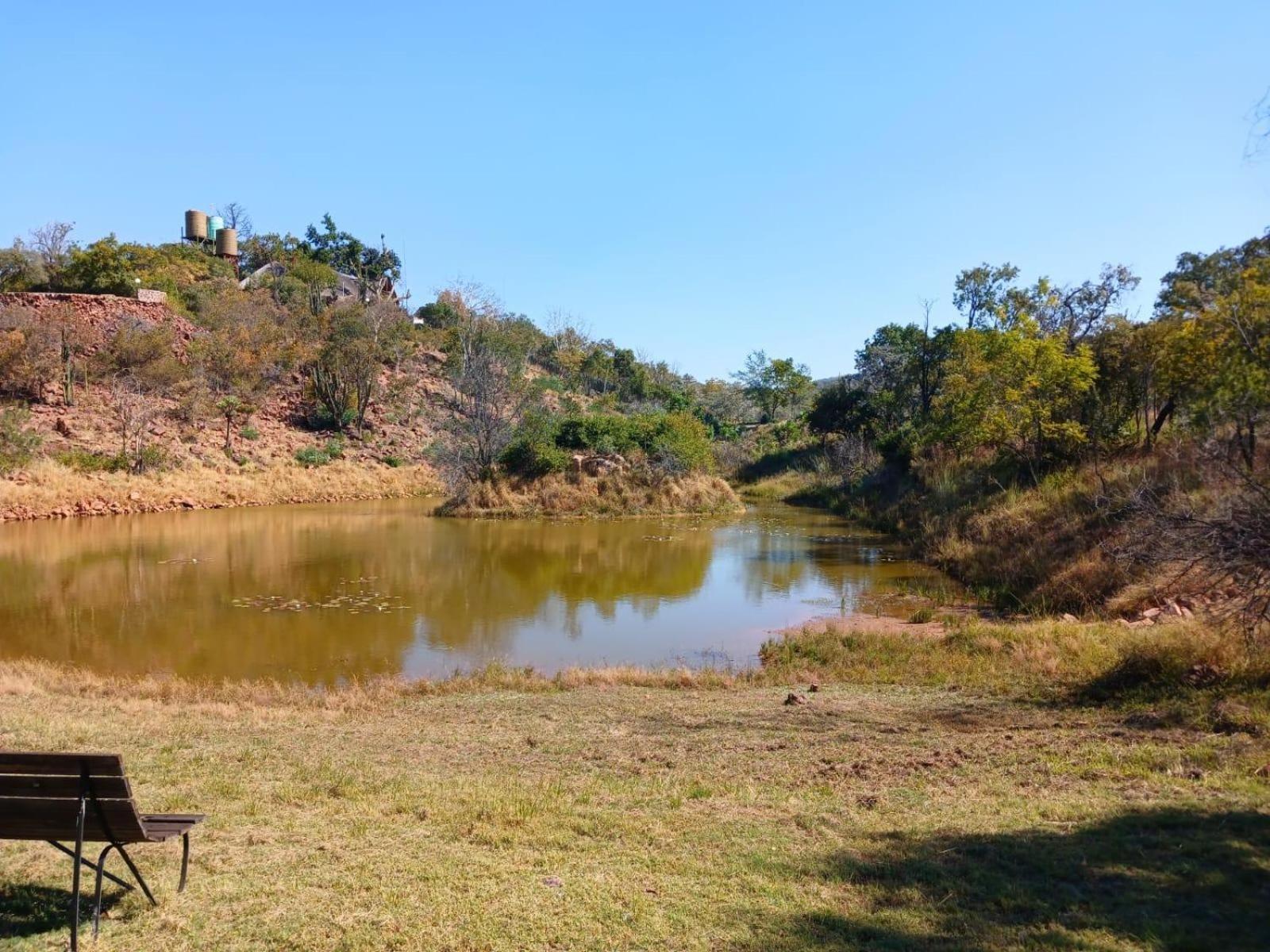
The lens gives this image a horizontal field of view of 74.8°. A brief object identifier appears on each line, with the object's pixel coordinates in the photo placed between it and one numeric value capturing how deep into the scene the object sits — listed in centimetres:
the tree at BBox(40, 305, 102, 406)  4356
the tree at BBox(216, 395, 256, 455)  4588
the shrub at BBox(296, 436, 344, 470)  4706
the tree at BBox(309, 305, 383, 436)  5201
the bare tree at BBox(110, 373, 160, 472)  3906
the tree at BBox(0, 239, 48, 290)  5259
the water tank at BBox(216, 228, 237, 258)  7081
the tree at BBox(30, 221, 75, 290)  5294
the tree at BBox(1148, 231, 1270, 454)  908
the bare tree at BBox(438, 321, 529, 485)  3906
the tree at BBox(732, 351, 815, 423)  7756
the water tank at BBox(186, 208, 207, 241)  7419
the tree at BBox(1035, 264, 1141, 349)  3139
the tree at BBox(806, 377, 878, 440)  5066
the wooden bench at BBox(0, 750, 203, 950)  393
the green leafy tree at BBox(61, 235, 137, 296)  5222
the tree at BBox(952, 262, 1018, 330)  4247
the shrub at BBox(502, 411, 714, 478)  3834
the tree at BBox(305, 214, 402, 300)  7525
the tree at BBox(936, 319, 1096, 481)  2389
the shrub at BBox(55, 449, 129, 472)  3697
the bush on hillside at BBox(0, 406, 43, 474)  3397
